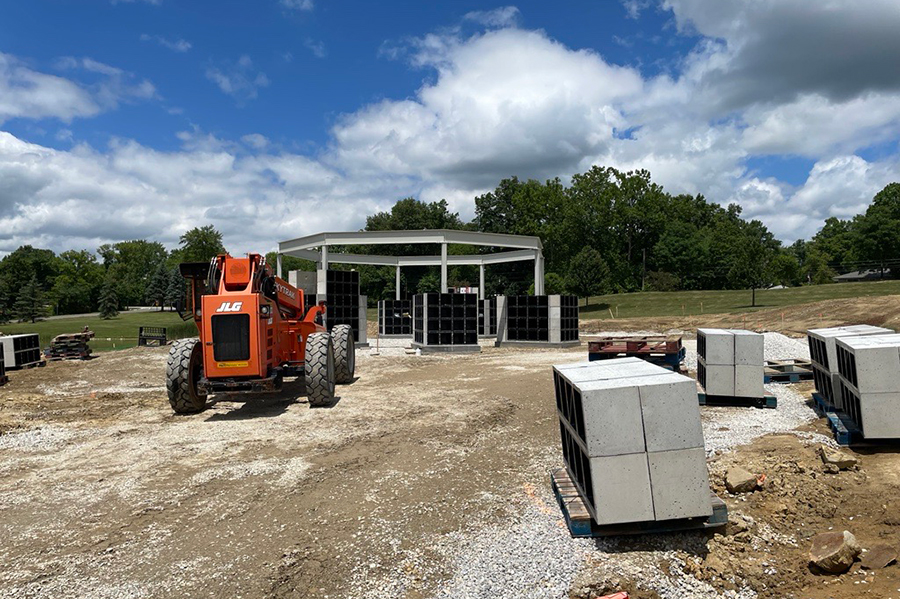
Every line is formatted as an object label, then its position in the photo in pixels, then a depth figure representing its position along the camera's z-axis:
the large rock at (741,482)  6.48
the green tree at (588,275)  50.22
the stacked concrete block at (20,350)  20.11
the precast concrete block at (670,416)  5.32
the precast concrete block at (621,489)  5.23
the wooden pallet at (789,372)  13.34
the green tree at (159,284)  89.00
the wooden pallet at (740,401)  10.86
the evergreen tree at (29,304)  71.56
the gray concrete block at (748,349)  10.80
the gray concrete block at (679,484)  5.27
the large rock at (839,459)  7.06
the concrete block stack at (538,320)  26.78
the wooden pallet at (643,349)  14.00
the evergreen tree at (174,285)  83.12
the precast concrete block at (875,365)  7.63
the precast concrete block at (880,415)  7.61
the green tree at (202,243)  74.94
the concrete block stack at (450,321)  25.02
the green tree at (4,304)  73.12
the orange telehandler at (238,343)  10.50
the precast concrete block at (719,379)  10.98
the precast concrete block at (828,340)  9.69
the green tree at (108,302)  76.06
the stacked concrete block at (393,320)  35.53
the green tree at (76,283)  91.31
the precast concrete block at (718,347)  10.91
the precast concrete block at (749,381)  10.82
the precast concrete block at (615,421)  5.30
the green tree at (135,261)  106.50
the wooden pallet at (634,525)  5.29
